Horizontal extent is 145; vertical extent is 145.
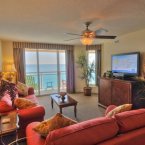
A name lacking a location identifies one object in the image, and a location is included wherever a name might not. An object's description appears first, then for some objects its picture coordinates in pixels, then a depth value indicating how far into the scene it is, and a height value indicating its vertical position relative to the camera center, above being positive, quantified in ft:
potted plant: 20.16 -0.75
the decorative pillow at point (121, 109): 5.94 -1.86
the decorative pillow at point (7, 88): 6.95 -1.09
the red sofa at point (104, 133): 3.94 -2.01
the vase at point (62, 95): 12.64 -2.65
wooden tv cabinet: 11.67 -2.44
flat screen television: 13.10 +0.09
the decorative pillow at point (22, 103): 8.55 -2.27
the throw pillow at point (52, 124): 4.59 -1.90
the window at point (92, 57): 21.72 +1.15
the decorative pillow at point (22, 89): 13.87 -2.26
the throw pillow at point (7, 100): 8.65 -2.14
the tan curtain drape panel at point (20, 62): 18.42 +0.47
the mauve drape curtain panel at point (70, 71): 21.61 -0.92
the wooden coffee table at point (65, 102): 11.63 -3.08
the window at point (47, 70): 20.44 -0.70
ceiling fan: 9.86 +1.96
